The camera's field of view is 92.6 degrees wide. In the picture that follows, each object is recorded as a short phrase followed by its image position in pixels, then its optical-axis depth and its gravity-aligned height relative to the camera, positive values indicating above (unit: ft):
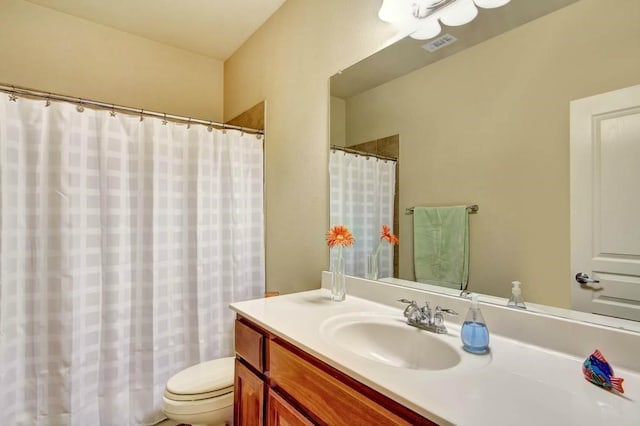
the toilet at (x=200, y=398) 4.47 -2.78
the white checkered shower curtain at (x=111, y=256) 4.65 -0.75
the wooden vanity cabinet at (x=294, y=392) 2.26 -1.65
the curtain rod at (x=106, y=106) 4.58 +1.84
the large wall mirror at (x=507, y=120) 2.79 +1.04
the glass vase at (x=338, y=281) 4.52 -1.03
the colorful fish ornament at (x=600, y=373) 2.14 -1.18
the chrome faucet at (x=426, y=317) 3.25 -1.18
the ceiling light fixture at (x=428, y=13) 3.58 +2.46
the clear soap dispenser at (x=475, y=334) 2.74 -1.13
